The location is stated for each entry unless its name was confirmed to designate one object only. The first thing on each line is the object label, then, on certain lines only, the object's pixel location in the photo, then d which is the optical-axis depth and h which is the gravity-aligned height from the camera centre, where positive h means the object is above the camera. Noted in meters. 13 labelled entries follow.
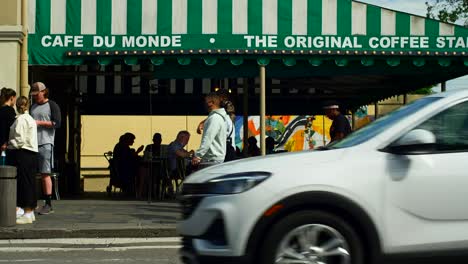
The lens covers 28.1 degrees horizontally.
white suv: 6.35 -0.50
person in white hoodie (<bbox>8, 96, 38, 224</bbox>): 12.05 -0.29
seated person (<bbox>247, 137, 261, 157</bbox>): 21.97 -0.32
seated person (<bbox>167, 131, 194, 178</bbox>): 19.19 -0.31
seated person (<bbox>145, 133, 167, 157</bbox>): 20.14 -0.31
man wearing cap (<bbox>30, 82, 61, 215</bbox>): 12.99 +0.13
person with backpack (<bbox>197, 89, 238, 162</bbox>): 11.91 +0.03
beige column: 15.43 +1.53
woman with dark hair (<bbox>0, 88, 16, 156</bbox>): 12.24 +0.27
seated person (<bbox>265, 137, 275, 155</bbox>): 23.23 -0.28
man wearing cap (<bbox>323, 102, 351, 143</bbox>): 14.05 +0.16
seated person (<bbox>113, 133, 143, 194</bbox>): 21.22 -0.65
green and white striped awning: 15.22 +1.68
